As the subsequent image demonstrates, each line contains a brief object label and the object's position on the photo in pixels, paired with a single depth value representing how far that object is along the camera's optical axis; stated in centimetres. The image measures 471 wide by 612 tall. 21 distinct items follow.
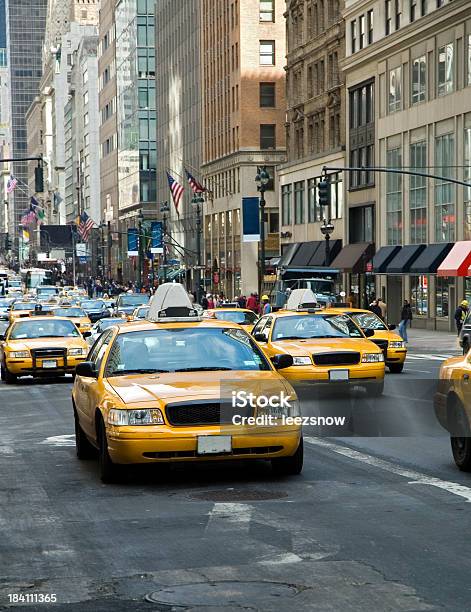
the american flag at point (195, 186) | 8166
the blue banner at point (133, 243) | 10918
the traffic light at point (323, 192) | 4866
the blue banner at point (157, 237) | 10019
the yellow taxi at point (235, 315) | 3288
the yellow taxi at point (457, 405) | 1280
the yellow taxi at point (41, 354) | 2891
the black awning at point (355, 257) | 7056
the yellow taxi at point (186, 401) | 1224
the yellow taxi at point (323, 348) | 2158
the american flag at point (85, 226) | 11764
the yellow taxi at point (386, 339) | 3062
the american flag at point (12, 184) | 13305
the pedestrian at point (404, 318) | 4675
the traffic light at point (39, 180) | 3994
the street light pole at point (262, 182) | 5888
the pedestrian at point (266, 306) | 4959
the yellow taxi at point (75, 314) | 3953
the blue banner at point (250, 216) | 7378
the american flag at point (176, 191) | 8425
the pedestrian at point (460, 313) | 4909
